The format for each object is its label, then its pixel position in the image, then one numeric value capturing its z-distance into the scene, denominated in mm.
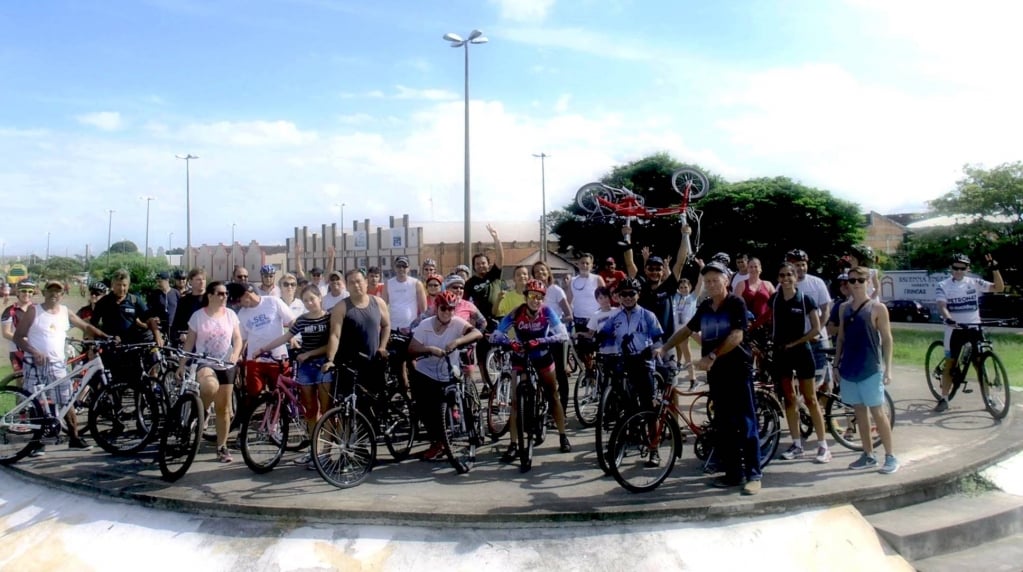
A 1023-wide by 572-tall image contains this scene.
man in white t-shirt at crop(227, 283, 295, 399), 7020
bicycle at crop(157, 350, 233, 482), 6146
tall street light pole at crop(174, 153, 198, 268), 49156
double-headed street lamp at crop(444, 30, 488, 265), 20600
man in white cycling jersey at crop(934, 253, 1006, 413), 8414
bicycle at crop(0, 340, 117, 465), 7168
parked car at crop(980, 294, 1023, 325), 27297
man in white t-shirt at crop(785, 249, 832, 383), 7078
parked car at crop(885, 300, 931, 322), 34656
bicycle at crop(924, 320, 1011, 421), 8141
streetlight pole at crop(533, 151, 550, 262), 46878
